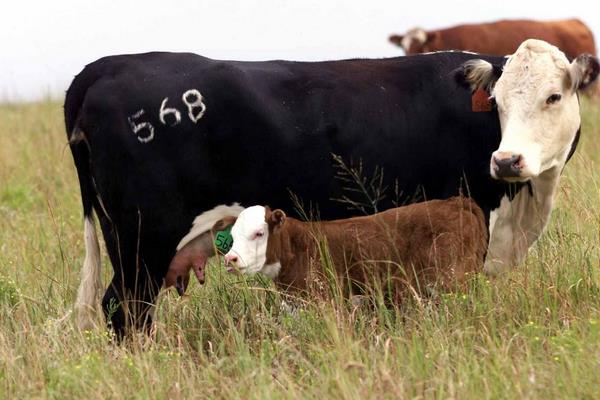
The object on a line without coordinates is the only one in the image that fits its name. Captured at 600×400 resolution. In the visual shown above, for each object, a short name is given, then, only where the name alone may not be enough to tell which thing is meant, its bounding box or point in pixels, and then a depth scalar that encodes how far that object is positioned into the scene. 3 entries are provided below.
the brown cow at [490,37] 38.53
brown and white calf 12.53
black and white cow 12.48
